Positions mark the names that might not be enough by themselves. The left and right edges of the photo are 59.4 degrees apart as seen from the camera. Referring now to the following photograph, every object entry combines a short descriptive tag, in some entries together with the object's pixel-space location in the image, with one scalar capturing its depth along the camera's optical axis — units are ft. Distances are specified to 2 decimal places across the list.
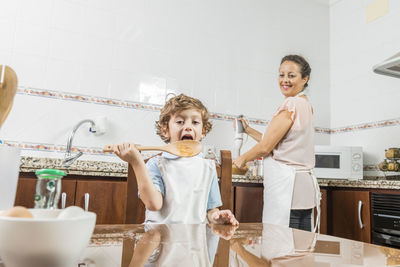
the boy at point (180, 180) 3.07
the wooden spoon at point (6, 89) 1.32
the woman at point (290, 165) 5.45
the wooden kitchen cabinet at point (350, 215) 6.41
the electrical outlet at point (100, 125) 7.22
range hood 6.56
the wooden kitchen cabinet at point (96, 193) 4.87
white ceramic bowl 0.98
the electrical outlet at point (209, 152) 6.67
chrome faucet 6.67
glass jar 1.24
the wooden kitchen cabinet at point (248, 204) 6.10
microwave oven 8.00
